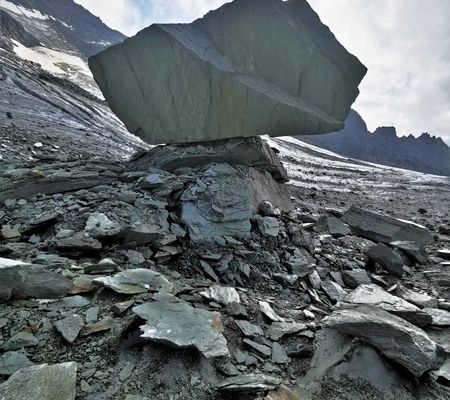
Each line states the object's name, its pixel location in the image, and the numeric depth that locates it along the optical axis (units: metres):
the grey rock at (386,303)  3.02
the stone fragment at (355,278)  4.17
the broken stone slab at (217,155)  5.29
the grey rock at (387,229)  5.87
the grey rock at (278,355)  2.33
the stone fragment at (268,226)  4.47
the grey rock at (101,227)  3.56
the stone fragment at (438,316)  3.09
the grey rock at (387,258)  4.67
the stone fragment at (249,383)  1.84
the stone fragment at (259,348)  2.33
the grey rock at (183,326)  2.03
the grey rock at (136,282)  2.59
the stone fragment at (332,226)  5.95
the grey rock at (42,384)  1.57
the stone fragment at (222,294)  2.79
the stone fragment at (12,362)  1.76
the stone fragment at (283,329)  2.56
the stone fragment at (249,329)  2.46
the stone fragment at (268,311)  2.75
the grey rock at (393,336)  2.20
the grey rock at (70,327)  2.07
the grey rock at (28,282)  2.29
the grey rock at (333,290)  3.71
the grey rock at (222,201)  4.23
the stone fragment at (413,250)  5.29
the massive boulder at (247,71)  5.04
